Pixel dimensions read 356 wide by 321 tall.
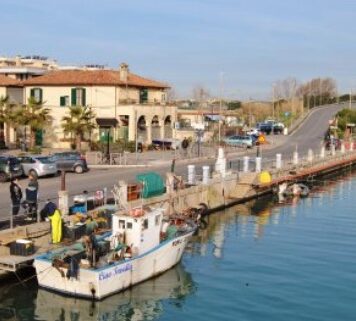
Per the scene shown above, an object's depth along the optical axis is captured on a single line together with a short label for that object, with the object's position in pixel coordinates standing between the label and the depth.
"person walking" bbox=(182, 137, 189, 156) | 65.31
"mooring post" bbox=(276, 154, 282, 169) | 54.44
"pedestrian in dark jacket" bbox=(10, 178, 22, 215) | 28.30
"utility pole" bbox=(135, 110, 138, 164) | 63.10
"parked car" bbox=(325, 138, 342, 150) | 82.86
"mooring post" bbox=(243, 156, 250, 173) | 49.81
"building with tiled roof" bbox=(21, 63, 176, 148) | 69.81
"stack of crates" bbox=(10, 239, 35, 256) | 24.42
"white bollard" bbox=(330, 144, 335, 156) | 72.06
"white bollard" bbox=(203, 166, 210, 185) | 42.62
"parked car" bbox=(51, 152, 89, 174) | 47.28
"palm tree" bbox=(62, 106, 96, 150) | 64.69
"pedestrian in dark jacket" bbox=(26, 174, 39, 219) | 28.20
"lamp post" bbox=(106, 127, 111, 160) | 55.95
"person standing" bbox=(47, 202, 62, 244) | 26.22
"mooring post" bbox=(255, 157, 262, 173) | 50.69
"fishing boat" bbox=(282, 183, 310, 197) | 52.12
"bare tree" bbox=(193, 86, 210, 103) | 175.40
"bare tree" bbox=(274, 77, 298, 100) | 172.62
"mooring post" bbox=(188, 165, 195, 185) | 42.82
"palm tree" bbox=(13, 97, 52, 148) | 64.06
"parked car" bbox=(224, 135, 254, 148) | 79.00
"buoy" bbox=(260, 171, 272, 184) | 48.88
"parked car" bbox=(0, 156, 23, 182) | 41.09
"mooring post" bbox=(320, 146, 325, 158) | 67.38
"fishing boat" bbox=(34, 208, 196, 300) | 23.03
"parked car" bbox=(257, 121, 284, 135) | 106.56
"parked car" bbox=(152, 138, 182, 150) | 71.06
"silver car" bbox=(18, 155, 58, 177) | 43.84
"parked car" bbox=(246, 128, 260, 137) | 90.64
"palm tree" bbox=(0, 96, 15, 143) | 64.56
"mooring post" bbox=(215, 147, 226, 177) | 45.86
